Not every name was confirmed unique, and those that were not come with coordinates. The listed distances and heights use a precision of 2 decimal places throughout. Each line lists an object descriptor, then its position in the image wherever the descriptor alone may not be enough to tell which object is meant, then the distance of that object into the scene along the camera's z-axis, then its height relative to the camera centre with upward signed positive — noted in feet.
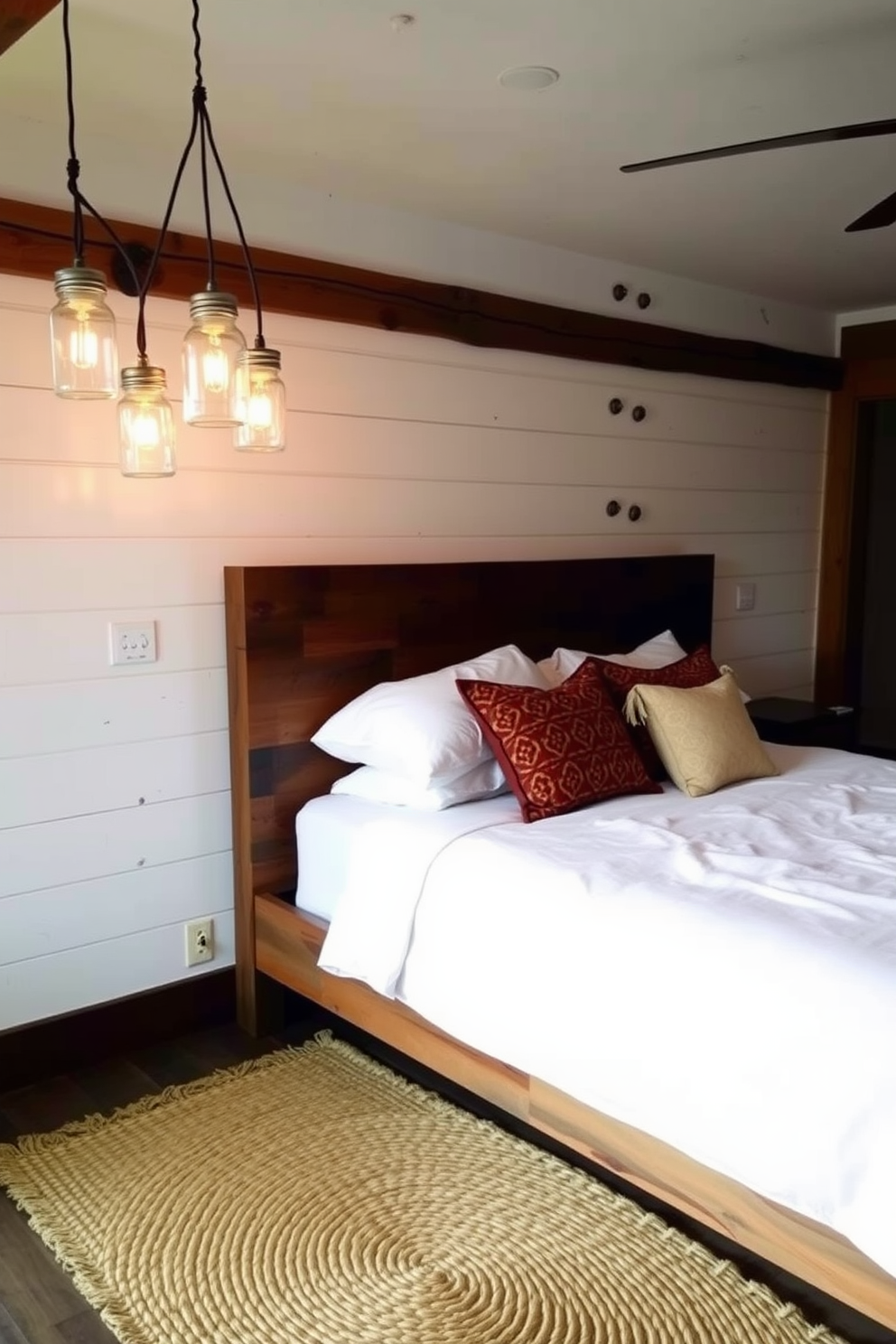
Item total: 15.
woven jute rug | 6.39 -4.48
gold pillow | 9.71 -1.84
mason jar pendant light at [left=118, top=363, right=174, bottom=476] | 6.55 +0.60
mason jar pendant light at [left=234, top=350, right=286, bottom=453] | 6.76 +0.73
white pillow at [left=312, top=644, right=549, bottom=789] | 9.02 -1.68
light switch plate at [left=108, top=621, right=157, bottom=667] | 9.07 -0.95
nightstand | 13.39 -2.36
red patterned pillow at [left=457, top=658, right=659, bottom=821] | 8.92 -1.77
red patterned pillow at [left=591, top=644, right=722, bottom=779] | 10.02 -1.43
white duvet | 5.64 -2.59
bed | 7.47 -1.42
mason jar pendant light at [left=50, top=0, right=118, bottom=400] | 5.82 +1.01
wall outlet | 9.84 -3.66
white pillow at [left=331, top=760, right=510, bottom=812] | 9.10 -2.18
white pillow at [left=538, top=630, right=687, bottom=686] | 10.99 -1.34
